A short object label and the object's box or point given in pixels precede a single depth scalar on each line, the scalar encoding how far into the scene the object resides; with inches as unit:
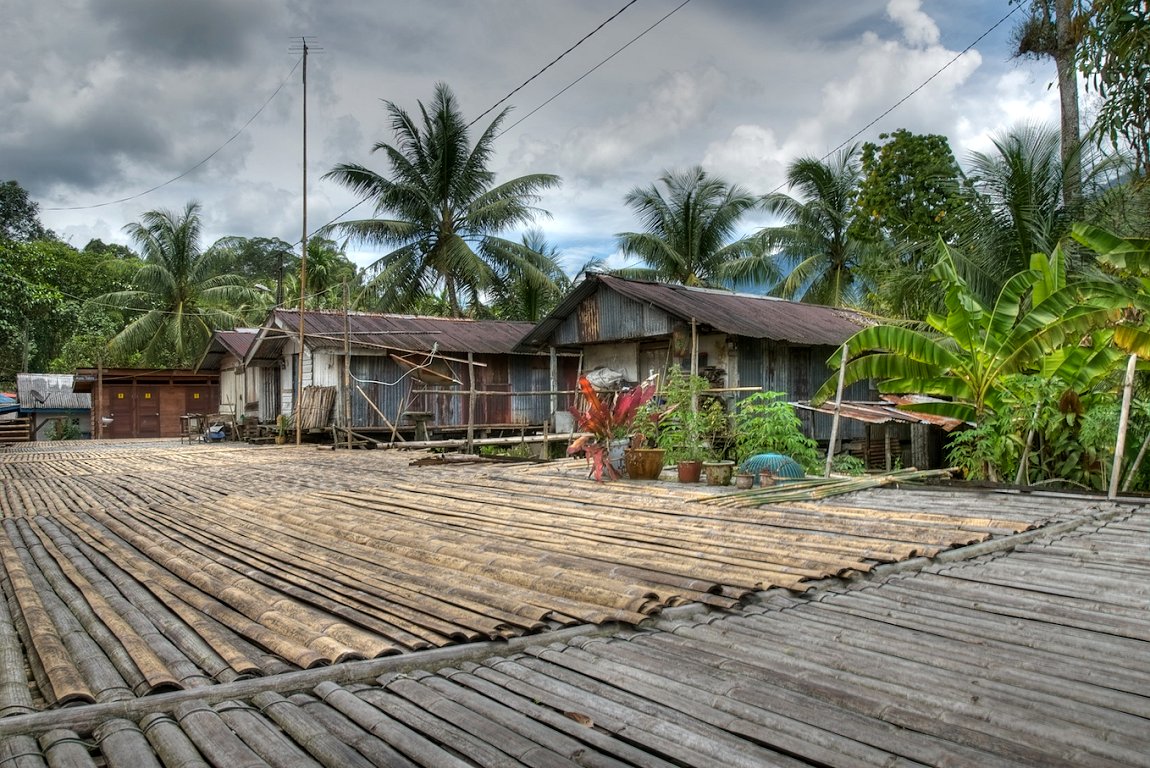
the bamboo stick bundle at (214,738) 79.5
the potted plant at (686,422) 353.7
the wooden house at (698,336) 565.0
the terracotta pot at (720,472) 308.7
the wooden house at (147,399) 1028.5
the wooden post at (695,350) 511.7
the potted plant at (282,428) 740.5
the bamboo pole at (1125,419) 234.5
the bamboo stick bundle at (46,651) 96.0
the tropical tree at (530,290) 960.3
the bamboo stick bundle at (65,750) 78.1
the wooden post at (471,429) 536.4
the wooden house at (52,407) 1087.0
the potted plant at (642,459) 330.6
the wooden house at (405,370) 730.1
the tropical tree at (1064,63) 488.7
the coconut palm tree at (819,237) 887.1
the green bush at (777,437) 348.5
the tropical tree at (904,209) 584.7
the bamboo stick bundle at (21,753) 77.1
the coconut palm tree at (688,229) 976.9
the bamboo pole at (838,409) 311.0
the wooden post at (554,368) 695.7
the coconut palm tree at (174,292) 1092.5
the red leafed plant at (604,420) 347.3
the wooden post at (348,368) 657.8
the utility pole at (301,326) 674.8
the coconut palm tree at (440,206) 906.1
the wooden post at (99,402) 959.6
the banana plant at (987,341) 313.9
